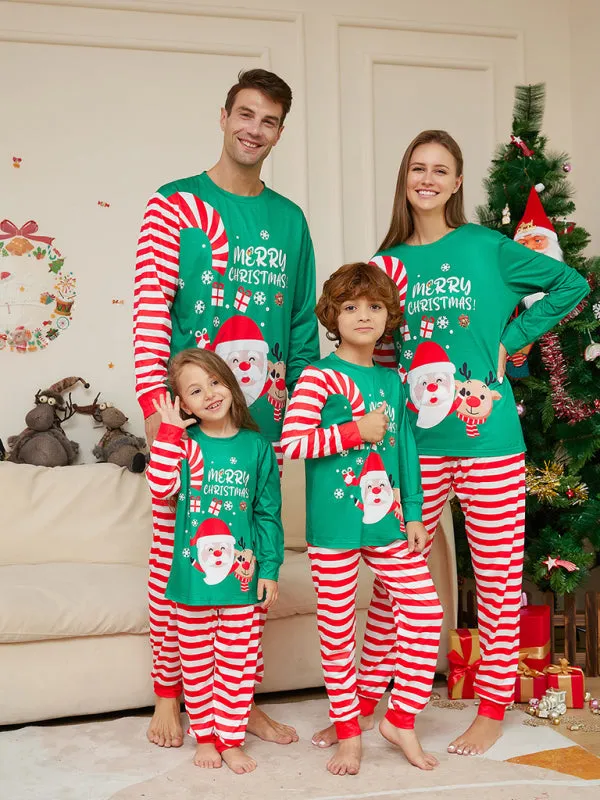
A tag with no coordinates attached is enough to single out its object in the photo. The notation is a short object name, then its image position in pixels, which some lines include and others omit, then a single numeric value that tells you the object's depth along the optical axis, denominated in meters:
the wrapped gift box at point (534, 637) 2.69
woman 2.20
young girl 2.06
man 2.11
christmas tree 2.88
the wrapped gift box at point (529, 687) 2.62
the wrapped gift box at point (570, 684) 2.58
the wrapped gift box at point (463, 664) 2.65
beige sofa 2.41
